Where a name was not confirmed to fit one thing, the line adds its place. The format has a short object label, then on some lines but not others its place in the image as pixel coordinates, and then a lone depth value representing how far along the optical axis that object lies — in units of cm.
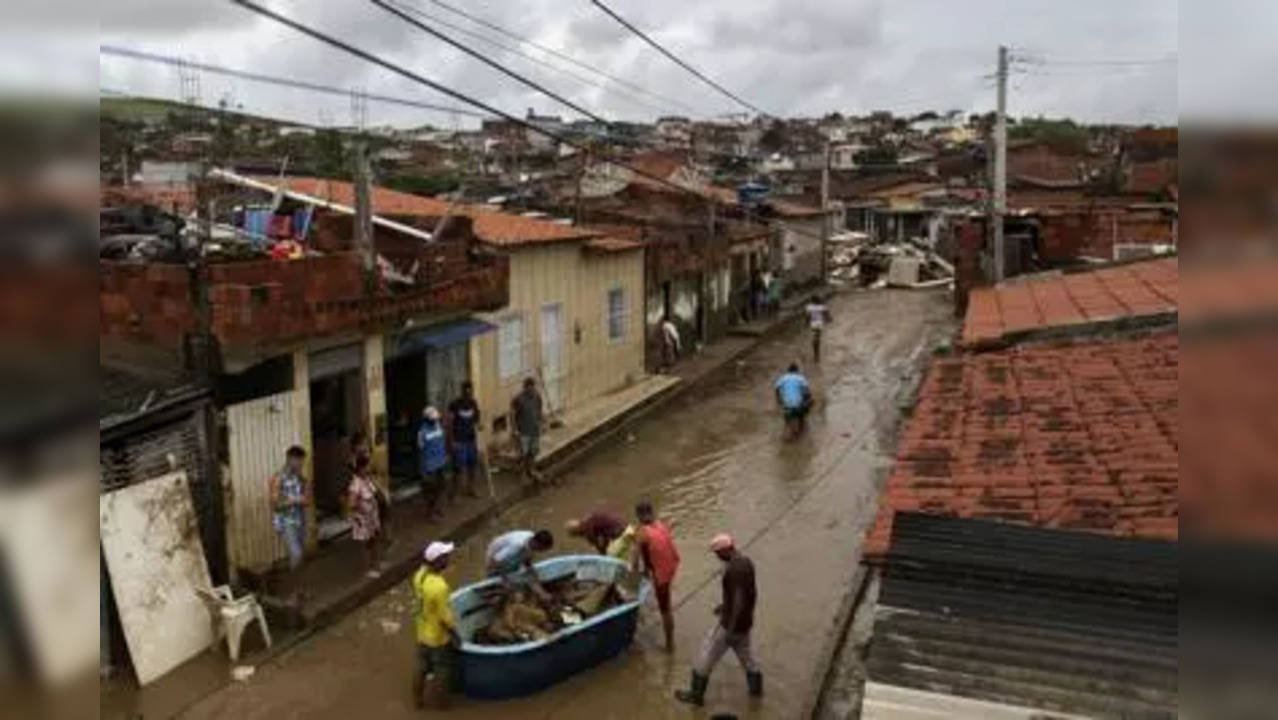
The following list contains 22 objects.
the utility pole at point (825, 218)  4497
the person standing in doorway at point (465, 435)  1659
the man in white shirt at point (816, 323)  2977
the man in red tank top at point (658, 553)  1177
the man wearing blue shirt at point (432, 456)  1543
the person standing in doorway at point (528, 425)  1767
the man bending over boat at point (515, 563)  1152
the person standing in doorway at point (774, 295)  3706
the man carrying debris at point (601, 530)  1289
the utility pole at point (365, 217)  1466
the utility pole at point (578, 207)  2965
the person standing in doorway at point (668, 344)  2780
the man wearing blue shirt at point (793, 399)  2170
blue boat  1071
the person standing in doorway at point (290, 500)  1269
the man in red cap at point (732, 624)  1049
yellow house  1944
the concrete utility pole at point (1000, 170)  2877
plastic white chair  1162
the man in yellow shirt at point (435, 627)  1031
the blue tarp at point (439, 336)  1614
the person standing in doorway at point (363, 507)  1325
